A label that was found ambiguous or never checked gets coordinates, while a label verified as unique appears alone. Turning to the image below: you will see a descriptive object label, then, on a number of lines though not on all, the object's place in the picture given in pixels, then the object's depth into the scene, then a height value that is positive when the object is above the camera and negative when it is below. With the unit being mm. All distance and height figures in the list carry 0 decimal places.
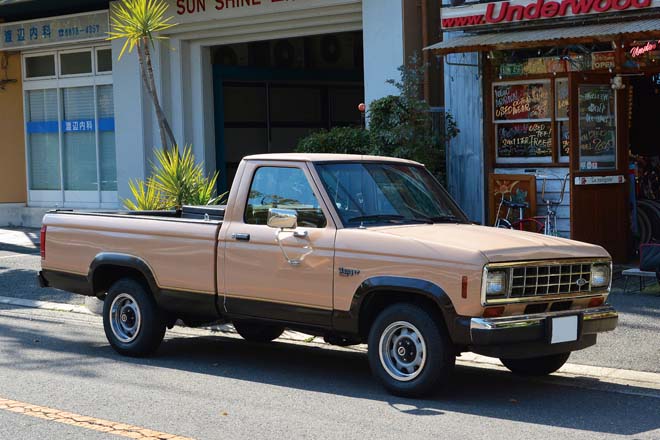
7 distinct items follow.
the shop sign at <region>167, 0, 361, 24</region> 17562 +2897
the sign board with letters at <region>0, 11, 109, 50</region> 20984 +3031
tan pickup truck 7422 -788
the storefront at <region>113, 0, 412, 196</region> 17109 +1924
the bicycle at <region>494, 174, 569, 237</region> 14008 -694
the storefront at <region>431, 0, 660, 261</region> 13469 +807
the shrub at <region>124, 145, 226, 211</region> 13758 -200
